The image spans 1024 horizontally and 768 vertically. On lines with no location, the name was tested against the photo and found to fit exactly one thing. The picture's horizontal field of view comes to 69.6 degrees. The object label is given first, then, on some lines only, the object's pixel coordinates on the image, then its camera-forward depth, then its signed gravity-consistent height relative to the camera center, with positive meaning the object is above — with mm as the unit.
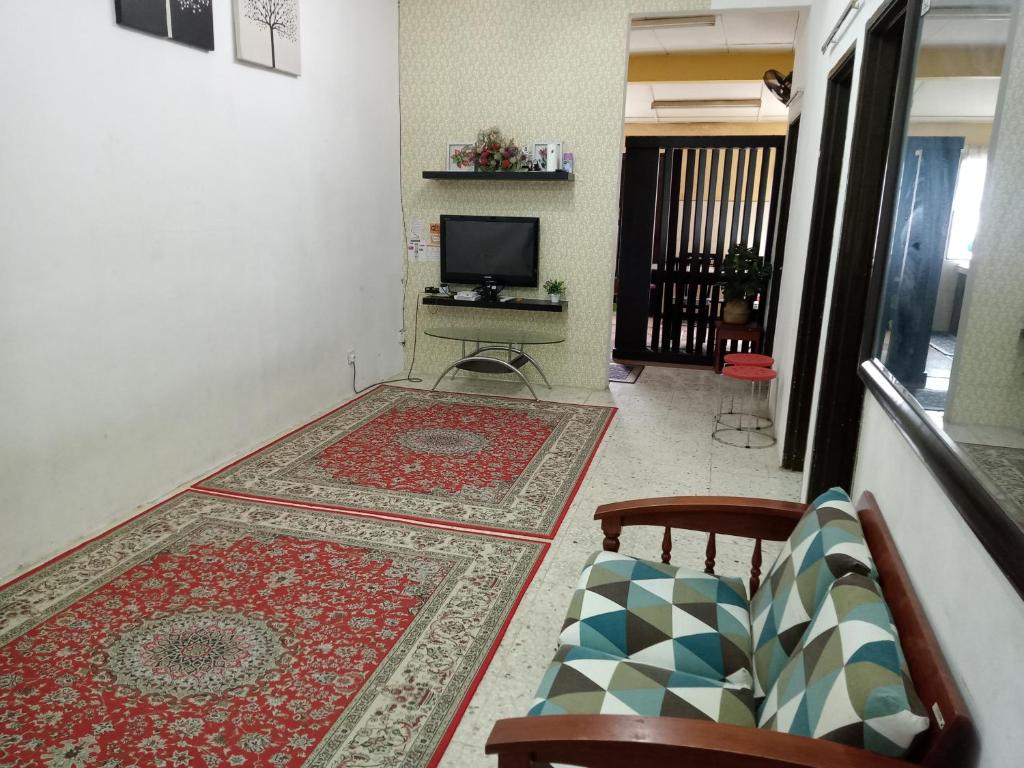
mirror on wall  1111 -69
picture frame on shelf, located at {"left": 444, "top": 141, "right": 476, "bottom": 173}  5516 +446
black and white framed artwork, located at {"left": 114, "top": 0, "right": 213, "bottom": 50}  3086 +825
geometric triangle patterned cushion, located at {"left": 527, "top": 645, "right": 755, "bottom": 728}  1448 -933
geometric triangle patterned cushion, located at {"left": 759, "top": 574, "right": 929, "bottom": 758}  1080 -700
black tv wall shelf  5449 -624
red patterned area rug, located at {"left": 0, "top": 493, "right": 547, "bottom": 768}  1930 -1338
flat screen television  5543 -228
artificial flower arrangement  5402 +465
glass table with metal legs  5281 -979
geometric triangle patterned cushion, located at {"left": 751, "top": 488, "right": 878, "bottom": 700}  1502 -724
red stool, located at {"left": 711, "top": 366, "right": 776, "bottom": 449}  4344 -1279
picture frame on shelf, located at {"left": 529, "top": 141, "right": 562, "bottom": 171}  5352 +463
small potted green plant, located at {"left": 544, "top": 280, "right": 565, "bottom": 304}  5527 -507
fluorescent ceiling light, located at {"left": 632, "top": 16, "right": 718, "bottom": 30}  5664 +1556
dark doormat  6124 -1259
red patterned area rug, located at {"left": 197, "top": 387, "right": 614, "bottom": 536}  3434 -1294
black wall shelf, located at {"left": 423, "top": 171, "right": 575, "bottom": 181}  5270 +307
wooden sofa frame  1052 -777
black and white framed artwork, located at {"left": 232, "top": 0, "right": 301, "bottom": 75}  3803 +942
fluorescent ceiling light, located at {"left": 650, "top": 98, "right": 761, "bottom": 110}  9211 +1524
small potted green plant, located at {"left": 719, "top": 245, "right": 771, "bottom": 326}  5988 -429
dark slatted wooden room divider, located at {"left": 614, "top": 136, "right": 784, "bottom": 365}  6289 -42
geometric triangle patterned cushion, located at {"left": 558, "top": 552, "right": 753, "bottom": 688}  1680 -929
